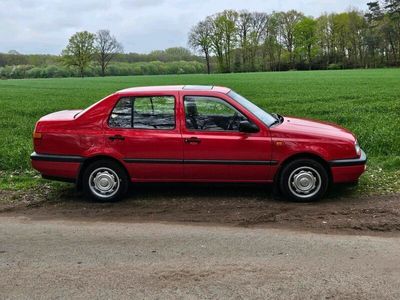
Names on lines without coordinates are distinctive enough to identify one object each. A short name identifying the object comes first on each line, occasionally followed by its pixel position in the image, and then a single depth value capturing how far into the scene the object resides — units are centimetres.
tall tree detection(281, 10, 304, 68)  11262
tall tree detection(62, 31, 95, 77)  11756
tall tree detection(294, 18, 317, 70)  10644
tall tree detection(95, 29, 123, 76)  12281
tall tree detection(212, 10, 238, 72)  11394
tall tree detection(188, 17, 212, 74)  11438
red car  661
